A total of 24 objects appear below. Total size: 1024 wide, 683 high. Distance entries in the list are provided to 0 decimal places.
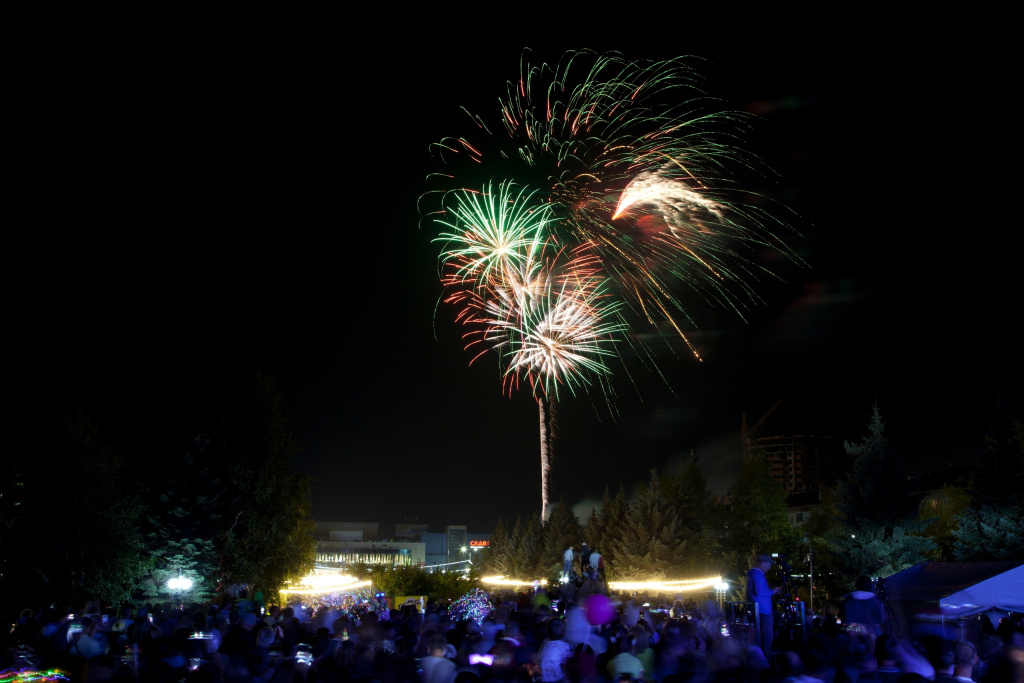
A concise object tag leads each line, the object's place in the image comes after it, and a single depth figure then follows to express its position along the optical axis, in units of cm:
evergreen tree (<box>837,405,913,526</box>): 3869
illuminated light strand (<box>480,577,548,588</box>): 6166
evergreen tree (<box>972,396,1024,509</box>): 3528
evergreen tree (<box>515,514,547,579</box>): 7825
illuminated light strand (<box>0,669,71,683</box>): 902
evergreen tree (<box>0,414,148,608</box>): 2717
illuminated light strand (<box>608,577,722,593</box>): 4028
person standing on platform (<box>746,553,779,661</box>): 1143
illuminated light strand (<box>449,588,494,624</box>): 2125
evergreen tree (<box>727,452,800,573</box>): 6153
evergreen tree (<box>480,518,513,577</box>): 9232
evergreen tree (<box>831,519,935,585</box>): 3788
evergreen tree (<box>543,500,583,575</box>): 7338
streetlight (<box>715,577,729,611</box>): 3983
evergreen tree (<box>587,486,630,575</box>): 6391
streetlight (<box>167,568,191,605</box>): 3291
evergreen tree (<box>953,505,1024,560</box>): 3366
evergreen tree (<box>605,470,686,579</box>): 5900
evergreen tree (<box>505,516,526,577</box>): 8744
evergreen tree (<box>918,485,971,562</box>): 4810
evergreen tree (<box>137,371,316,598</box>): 3381
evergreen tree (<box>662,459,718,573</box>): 6166
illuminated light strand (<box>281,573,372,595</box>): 3697
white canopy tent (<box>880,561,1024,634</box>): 1838
